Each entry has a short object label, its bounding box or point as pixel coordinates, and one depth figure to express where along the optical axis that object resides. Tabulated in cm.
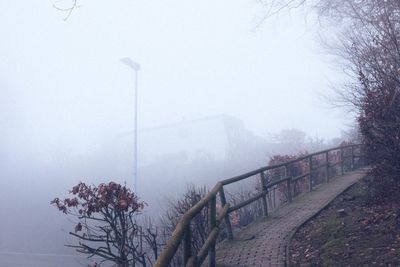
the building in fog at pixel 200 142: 4216
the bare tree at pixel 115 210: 782
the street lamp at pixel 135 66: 2403
